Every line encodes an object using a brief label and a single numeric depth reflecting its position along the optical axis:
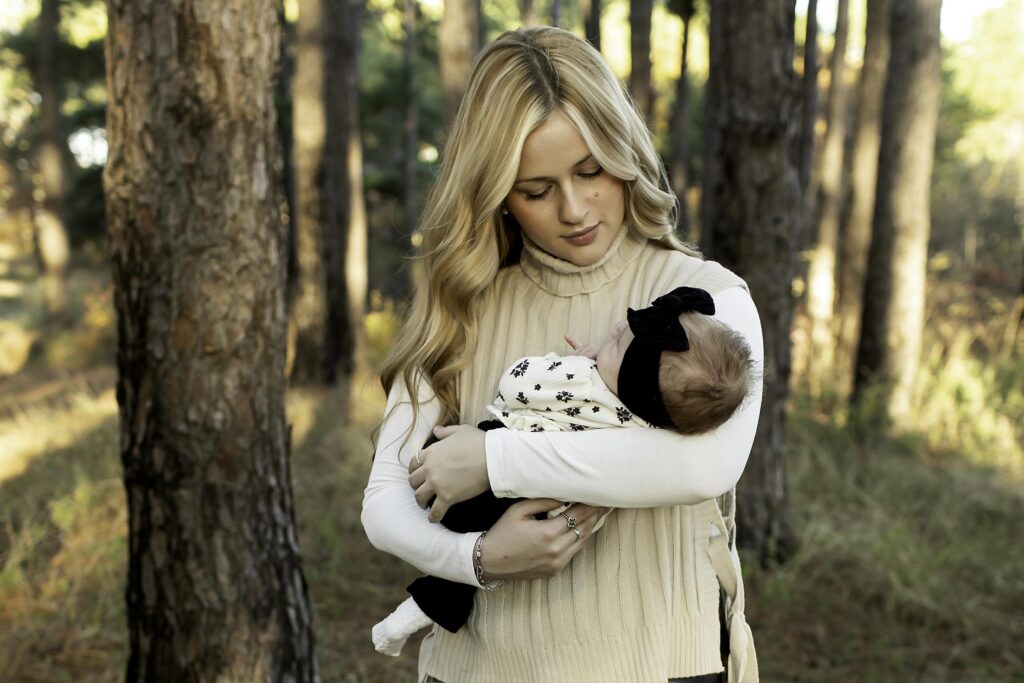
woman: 1.64
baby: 1.60
